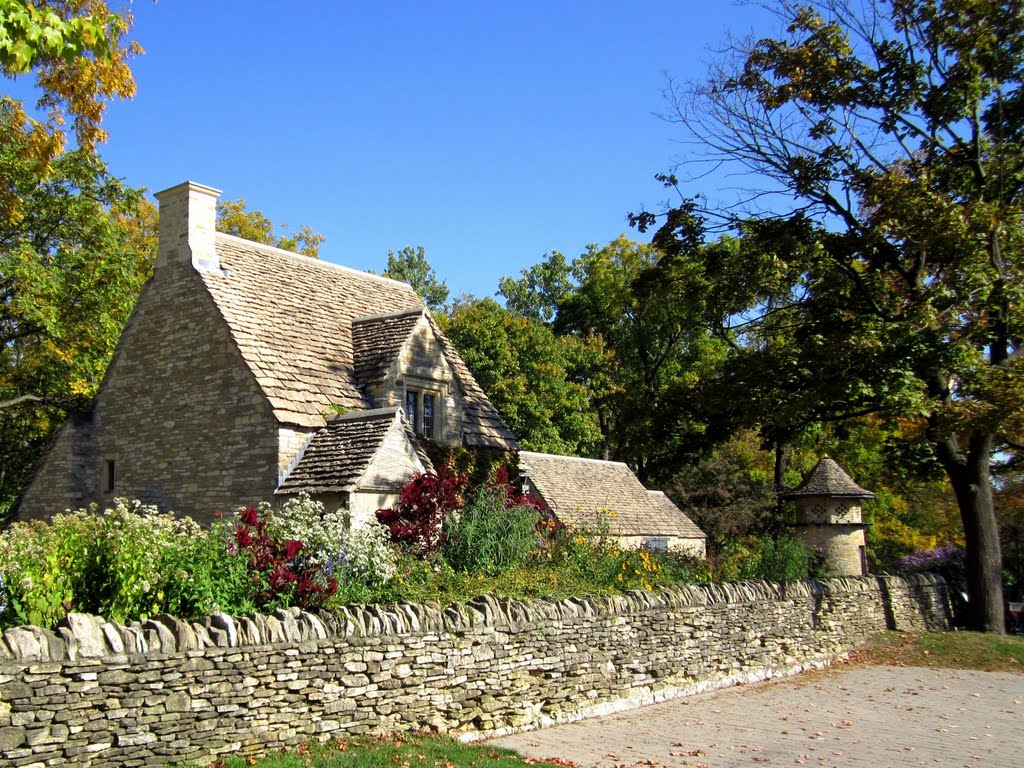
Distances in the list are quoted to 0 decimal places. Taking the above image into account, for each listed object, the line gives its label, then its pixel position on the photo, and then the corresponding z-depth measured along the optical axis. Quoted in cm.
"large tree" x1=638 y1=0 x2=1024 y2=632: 1750
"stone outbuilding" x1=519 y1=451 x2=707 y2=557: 3164
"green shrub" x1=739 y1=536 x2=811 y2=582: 1938
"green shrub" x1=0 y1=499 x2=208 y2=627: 852
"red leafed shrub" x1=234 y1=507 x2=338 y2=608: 1034
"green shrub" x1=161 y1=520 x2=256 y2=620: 962
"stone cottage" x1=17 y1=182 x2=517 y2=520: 1756
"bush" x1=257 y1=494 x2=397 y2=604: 1123
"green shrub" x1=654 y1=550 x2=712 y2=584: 1695
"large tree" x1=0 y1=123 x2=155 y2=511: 2453
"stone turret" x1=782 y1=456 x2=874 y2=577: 2662
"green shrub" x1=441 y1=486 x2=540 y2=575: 1382
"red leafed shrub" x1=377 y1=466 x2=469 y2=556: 1402
